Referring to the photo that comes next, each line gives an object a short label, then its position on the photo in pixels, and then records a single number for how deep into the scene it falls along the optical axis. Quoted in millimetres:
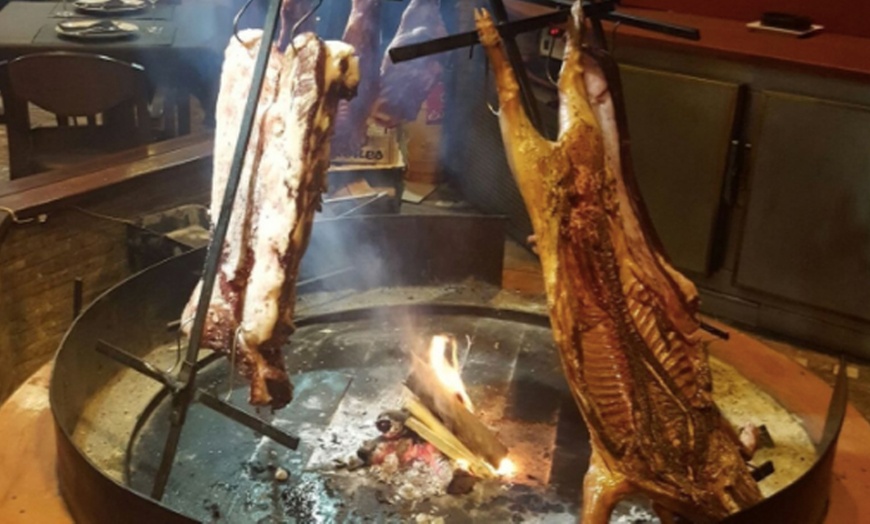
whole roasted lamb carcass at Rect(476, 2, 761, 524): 2346
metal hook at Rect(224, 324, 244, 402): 2451
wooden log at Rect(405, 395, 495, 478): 2865
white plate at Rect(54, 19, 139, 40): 5527
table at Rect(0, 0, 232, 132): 5480
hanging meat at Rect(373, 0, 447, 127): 3214
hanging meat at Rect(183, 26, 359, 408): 2408
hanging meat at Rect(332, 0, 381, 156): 3057
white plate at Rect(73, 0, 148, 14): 6094
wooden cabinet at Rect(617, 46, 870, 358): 4227
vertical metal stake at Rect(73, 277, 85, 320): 3176
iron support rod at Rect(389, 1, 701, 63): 2221
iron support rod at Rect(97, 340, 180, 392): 2470
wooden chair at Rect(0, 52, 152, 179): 4752
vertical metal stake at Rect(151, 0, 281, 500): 2311
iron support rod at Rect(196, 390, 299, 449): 2439
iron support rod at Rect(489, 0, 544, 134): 2582
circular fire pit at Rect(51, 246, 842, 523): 2680
